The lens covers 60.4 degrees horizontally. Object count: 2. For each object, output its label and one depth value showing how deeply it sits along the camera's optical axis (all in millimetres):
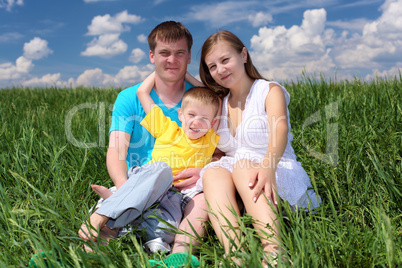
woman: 1862
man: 2453
